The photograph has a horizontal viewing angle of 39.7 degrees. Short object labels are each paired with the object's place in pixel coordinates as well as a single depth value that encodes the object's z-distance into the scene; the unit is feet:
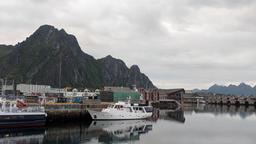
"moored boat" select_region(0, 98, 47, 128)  159.33
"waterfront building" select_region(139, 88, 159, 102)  494.42
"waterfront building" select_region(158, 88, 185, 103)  597.36
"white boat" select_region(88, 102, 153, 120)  221.05
